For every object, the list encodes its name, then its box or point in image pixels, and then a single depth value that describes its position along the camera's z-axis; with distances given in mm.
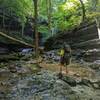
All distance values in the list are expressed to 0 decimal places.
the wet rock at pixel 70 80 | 3919
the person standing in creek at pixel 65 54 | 4712
